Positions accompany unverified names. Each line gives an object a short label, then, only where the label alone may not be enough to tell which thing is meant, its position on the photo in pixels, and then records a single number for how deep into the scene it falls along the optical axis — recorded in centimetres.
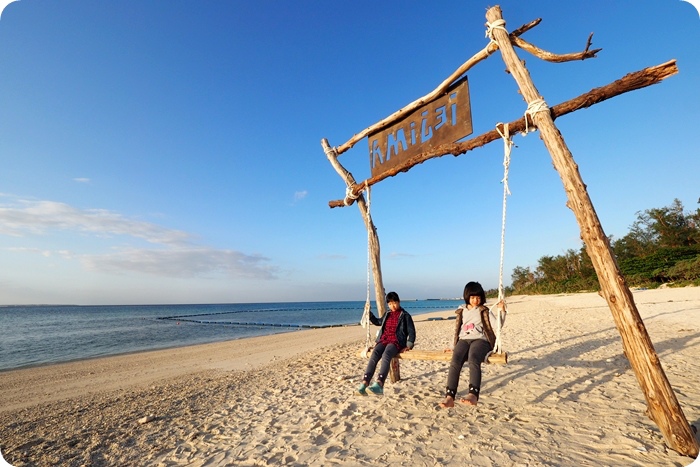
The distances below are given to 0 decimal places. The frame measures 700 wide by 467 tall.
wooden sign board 388
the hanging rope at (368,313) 448
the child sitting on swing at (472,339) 351
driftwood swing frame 250
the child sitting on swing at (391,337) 416
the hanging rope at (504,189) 345
